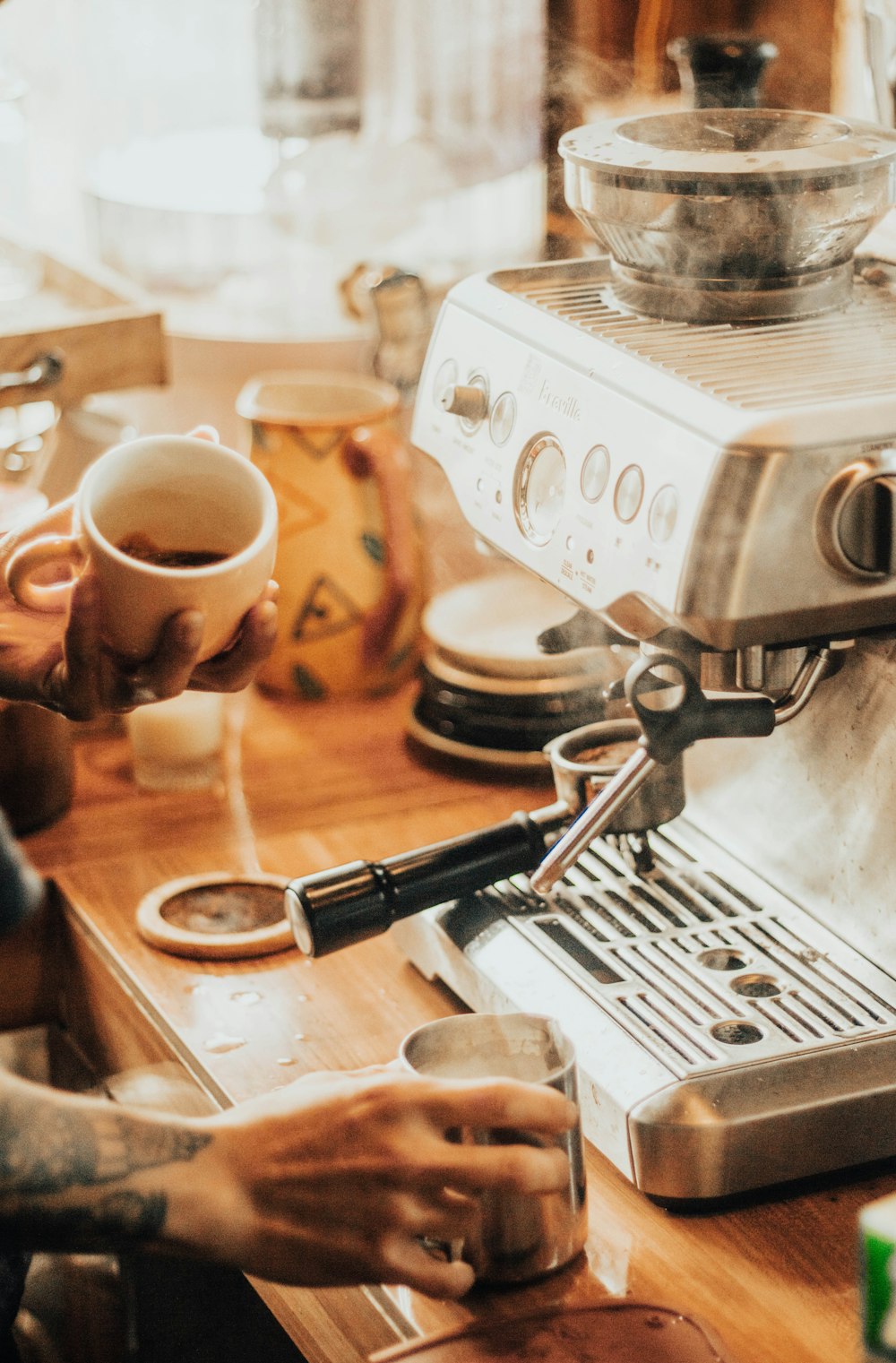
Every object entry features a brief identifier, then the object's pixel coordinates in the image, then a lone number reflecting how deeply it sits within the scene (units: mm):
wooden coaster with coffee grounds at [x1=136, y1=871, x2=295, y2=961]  1719
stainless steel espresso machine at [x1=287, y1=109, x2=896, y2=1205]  1437
